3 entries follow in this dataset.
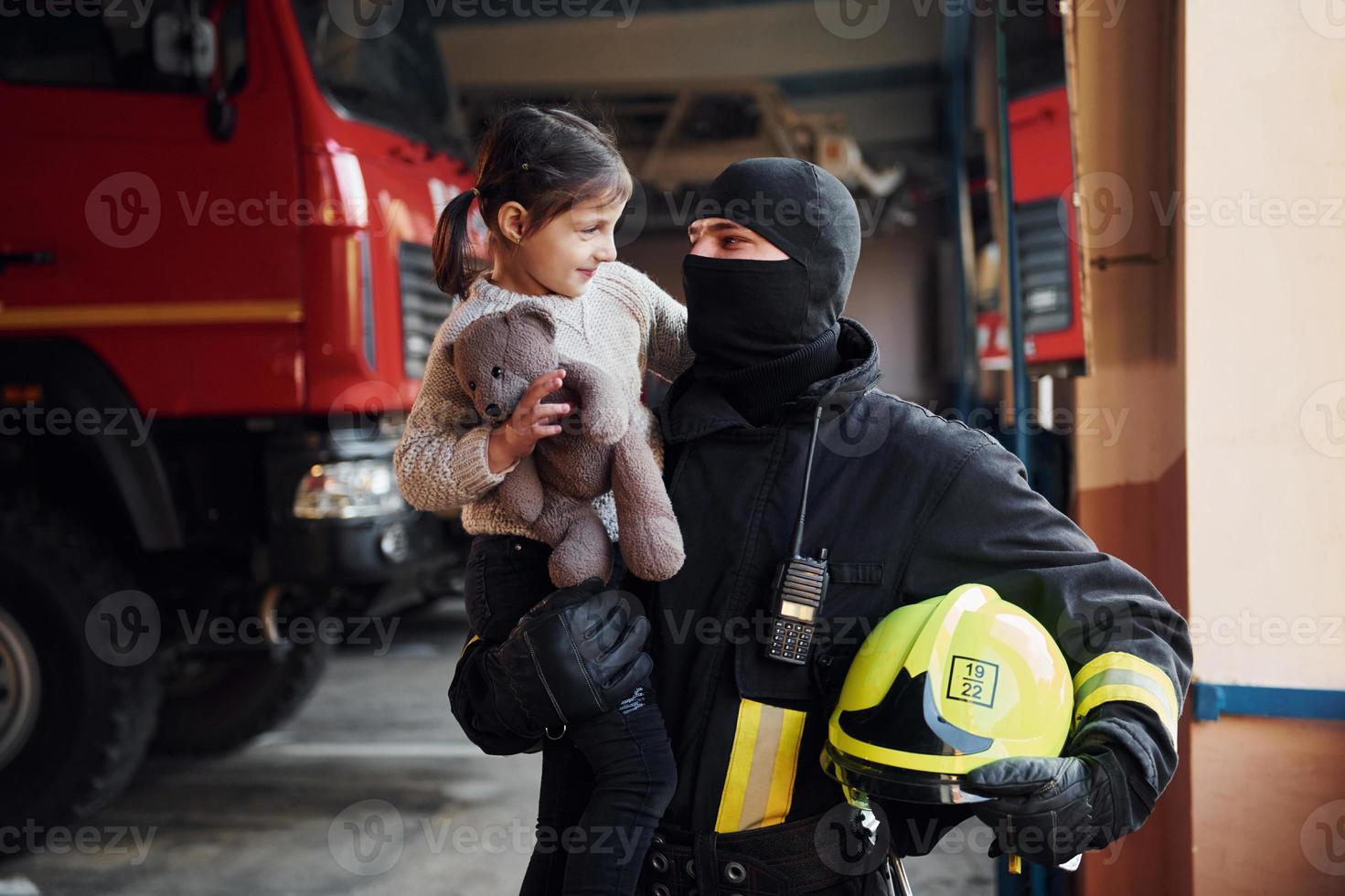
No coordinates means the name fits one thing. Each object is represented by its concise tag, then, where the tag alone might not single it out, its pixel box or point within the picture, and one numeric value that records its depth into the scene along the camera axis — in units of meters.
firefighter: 1.52
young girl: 1.59
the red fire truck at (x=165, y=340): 3.74
